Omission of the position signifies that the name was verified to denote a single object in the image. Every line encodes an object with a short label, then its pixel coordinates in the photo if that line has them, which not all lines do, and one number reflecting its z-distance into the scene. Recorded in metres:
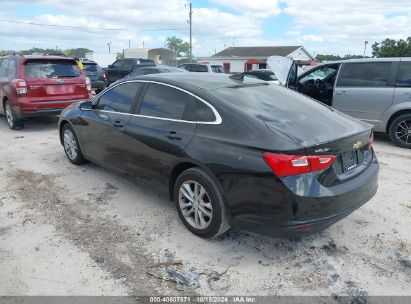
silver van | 7.37
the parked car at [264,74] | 18.45
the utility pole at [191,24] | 47.03
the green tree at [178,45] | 108.00
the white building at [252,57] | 50.56
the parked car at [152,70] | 13.87
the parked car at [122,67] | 21.69
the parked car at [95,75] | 17.31
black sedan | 3.06
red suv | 8.23
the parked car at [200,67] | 21.69
